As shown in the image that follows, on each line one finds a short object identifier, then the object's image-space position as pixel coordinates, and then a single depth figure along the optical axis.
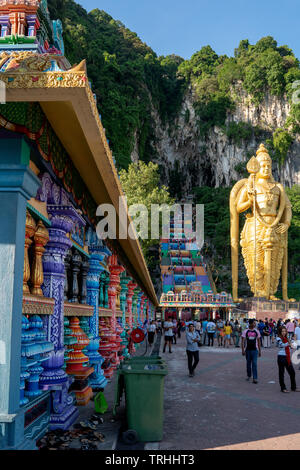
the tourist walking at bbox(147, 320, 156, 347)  17.70
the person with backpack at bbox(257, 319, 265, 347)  18.20
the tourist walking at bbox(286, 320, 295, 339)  16.27
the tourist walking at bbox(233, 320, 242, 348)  19.38
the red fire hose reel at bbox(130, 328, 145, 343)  8.01
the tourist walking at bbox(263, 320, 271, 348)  18.44
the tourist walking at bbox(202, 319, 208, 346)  19.91
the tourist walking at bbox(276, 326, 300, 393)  7.75
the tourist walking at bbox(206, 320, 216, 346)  18.75
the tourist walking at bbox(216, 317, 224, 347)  19.49
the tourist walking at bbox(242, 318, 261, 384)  8.90
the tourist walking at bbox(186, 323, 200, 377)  9.38
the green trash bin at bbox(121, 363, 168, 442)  4.28
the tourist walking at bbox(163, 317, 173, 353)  15.04
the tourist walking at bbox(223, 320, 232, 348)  18.58
